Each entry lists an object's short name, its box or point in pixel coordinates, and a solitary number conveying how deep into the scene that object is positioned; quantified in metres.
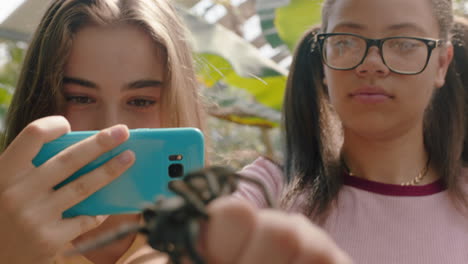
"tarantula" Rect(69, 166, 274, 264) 0.19
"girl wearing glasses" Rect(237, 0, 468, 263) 0.60
